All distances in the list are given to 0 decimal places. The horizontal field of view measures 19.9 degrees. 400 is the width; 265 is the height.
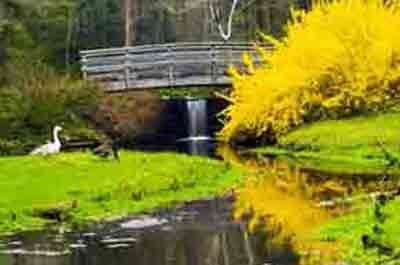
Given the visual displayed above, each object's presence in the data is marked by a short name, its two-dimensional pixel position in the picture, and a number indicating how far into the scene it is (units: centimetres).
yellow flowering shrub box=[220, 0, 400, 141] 5494
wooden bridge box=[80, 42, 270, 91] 6062
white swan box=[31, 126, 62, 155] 3744
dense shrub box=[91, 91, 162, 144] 5934
